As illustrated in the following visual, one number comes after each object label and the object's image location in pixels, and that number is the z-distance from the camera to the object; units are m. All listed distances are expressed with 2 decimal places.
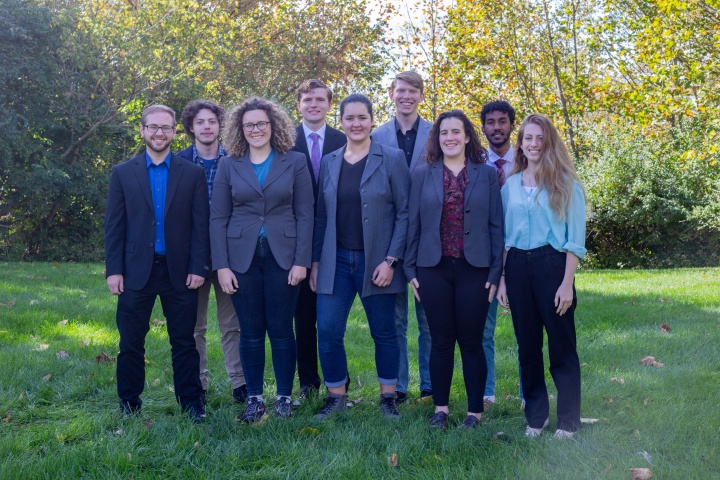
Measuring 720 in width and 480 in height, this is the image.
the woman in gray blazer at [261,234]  5.09
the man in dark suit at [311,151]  5.68
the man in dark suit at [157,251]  5.04
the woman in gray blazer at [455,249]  4.86
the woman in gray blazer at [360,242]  5.12
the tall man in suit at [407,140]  5.72
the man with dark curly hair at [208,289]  5.68
